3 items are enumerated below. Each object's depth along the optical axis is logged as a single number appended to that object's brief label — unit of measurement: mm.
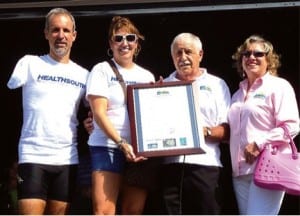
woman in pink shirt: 3658
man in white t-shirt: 3707
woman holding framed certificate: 3594
